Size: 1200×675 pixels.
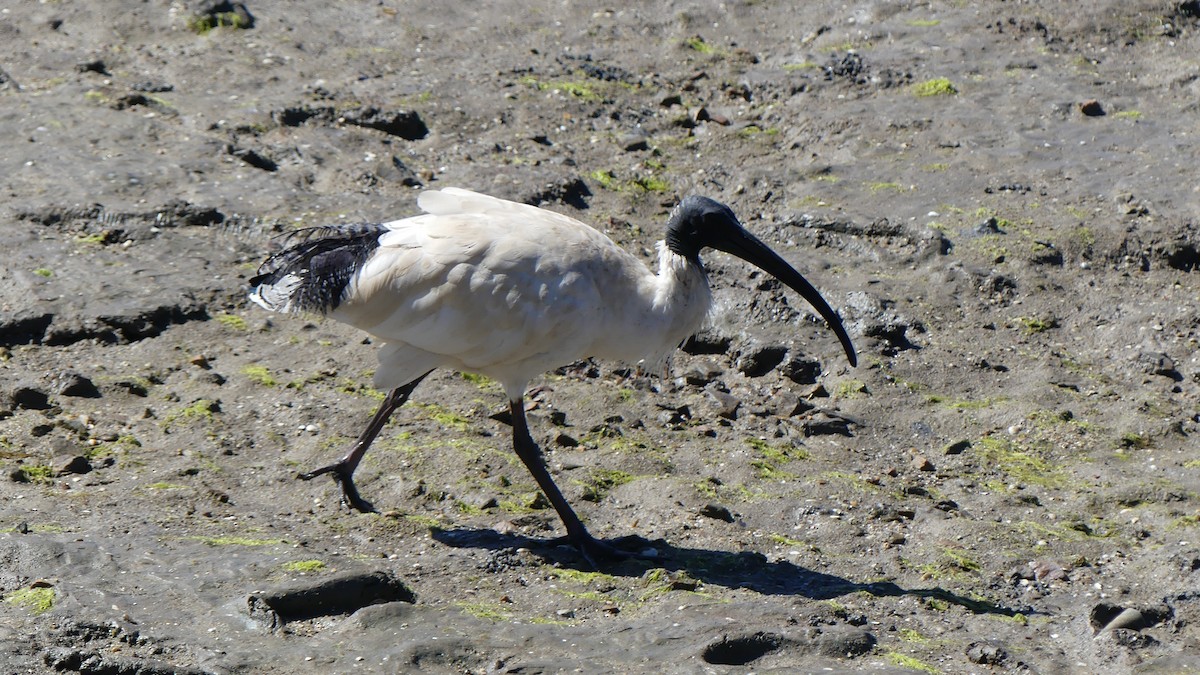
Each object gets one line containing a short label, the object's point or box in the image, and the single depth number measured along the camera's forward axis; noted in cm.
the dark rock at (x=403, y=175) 1925
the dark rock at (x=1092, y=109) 2087
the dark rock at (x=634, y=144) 2095
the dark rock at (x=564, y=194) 1902
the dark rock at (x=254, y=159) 1925
